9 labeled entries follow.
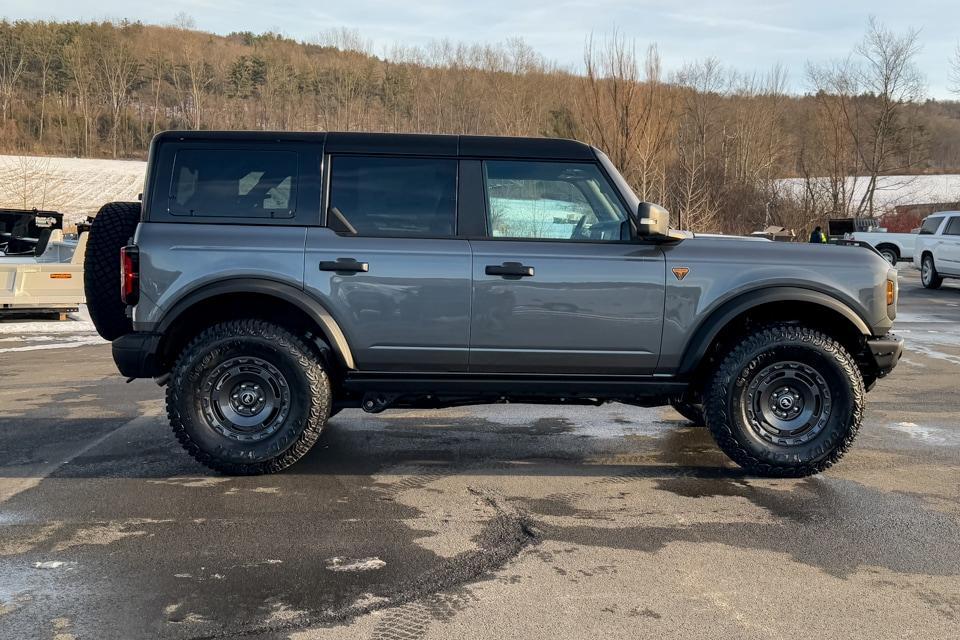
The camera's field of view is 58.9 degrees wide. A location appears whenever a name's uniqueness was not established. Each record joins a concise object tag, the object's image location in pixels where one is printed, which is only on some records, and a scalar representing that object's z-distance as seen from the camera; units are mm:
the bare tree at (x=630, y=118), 22469
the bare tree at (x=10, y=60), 79938
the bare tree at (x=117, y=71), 78688
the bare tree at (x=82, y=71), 78688
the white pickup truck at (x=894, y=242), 27344
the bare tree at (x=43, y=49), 81062
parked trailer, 12734
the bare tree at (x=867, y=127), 39875
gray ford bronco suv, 5098
